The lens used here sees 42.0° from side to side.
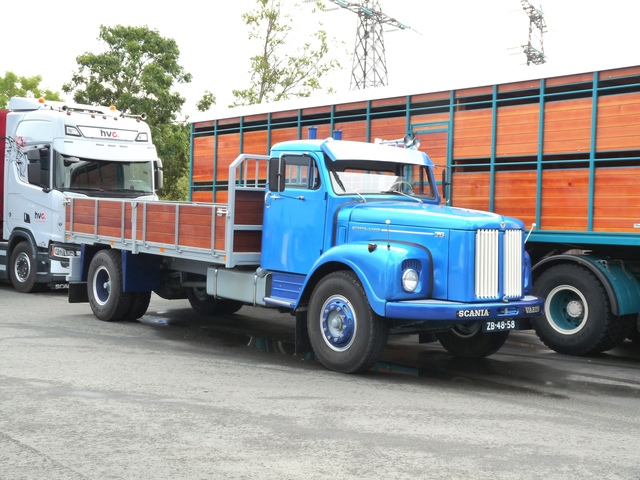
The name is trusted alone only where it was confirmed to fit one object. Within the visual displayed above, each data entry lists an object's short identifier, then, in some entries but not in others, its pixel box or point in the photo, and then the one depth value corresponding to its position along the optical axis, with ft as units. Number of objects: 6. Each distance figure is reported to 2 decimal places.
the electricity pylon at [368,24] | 105.09
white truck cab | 51.62
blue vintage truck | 27.17
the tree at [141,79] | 108.78
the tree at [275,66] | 103.96
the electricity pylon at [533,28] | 150.82
